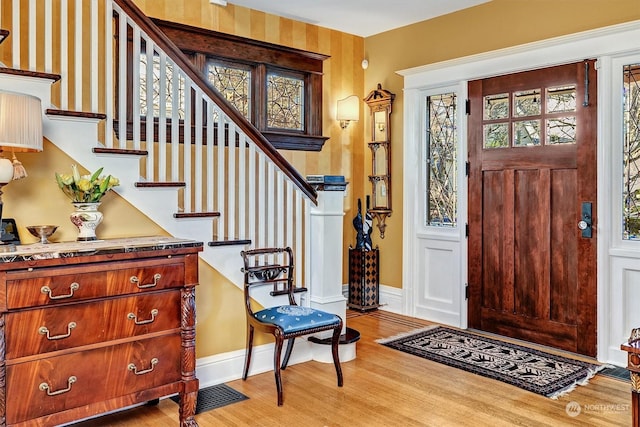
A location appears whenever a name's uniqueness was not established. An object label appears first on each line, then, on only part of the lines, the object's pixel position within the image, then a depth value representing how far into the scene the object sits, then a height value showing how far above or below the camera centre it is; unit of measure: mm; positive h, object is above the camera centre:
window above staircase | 4434 +1204
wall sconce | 5395 +1034
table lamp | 2209 +353
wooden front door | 3896 +22
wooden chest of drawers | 2080 -519
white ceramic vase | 2611 -50
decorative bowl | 2484 -105
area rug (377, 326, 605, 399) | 3326 -1085
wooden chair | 2990 -631
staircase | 2701 +435
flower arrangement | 2566 +114
